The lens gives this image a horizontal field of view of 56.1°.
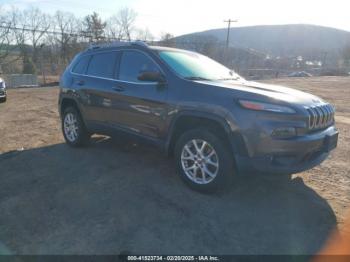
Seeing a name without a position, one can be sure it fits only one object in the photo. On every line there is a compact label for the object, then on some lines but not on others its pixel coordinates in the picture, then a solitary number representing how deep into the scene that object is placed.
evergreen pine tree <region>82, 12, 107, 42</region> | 62.09
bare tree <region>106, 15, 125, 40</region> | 65.22
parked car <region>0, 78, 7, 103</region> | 13.17
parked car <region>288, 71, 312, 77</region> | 52.25
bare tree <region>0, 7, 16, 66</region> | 44.42
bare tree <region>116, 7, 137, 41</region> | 68.55
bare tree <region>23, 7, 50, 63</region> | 51.06
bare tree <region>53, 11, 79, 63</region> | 56.45
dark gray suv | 3.50
